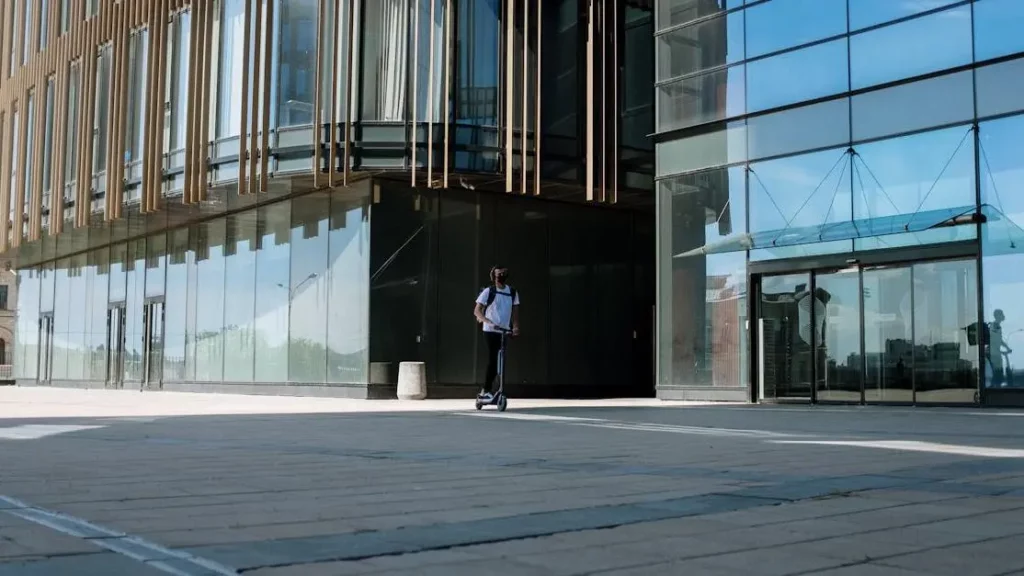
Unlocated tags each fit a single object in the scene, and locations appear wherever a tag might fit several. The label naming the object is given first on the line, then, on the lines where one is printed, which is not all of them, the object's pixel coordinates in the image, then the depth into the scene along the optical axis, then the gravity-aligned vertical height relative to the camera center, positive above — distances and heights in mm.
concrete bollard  21531 -544
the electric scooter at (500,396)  13945 -568
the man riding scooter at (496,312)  13930 +540
